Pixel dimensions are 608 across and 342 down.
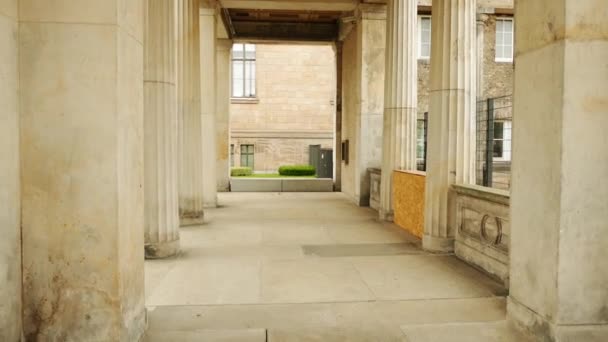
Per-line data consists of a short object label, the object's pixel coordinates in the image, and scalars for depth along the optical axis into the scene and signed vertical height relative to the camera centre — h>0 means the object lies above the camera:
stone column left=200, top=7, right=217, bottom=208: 12.45 +1.36
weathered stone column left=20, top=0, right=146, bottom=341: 3.31 -0.15
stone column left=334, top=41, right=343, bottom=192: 17.59 +0.86
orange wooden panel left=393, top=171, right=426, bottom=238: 8.60 -1.03
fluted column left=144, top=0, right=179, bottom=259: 6.95 +0.32
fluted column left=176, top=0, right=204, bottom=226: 9.64 +0.73
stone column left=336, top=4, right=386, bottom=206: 13.23 +1.75
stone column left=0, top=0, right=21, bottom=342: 3.14 -0.25
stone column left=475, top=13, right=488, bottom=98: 20.42 +4.84
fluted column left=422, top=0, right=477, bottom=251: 7.12 +0.69
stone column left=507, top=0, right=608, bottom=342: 3.43 -0.16
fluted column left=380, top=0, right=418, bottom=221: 10.27 +1.31
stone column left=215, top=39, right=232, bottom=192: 17.08 +1.35
